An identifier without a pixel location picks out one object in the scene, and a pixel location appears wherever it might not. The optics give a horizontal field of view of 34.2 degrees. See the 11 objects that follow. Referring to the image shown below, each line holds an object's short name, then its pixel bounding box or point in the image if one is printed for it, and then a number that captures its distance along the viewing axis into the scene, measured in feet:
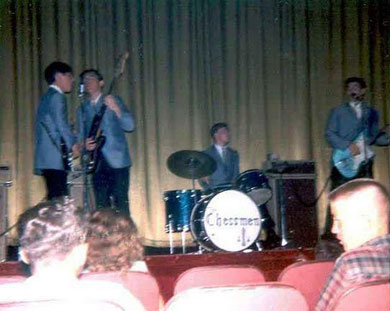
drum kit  19.95
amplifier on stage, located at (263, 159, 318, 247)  22.82
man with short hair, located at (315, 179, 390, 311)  6.66
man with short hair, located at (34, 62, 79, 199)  17.74
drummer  23.87
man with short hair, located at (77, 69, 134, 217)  18.88
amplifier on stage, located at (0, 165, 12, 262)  18.43
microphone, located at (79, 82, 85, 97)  16.81
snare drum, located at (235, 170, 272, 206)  20.76
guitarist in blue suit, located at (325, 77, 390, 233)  23.31
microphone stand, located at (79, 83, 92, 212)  16.72
